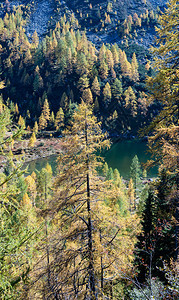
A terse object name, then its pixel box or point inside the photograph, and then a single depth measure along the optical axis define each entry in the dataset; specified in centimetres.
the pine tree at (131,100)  10600
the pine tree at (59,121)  9100
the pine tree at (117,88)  10731
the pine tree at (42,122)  9194
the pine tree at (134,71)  10950
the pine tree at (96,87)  10662
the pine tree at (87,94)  10059
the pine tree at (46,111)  9894
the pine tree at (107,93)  10591
